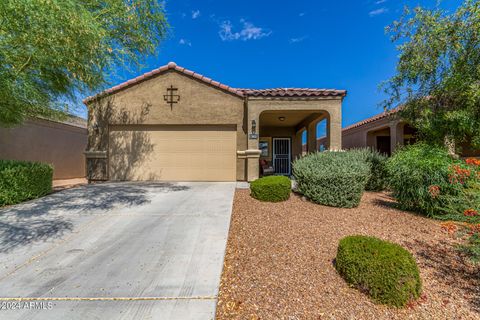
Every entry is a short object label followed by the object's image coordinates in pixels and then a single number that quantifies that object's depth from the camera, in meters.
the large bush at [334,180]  5.84
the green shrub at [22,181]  6.10
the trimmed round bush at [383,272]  2.52
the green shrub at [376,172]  7.89
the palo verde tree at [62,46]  4.29
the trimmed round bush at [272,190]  6.16
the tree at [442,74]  5.43
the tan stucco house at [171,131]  9.75
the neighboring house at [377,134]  11.92
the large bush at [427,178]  4.92
